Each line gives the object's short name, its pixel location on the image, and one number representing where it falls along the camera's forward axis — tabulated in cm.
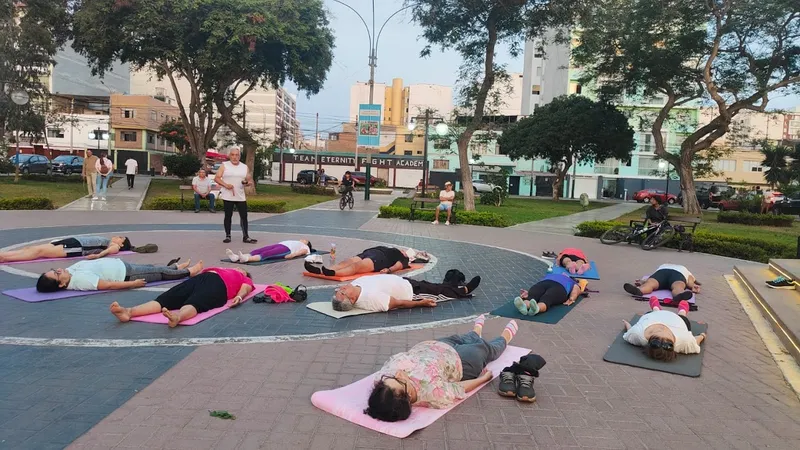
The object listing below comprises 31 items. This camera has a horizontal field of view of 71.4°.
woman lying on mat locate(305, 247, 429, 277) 795
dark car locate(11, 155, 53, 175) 3632
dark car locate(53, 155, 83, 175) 4028
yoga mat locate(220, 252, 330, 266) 912
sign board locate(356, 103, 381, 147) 2388
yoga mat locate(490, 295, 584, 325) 636
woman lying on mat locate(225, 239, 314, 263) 899
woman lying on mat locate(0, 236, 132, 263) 835
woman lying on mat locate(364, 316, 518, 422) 349
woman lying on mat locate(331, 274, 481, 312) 608
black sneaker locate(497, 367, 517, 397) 404
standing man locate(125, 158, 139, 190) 2620
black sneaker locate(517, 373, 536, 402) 396
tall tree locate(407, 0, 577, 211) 2097
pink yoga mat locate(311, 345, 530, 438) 346
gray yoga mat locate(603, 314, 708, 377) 479
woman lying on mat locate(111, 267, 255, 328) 540
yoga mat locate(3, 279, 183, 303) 621
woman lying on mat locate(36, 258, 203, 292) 641
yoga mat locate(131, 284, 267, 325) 547
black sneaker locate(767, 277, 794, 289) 783
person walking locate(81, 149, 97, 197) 2027
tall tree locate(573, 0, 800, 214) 2377
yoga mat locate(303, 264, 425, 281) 796
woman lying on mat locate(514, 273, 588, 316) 641
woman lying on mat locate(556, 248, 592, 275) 911
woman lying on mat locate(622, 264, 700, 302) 773
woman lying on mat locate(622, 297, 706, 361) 492
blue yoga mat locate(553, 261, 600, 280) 894
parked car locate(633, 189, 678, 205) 5012
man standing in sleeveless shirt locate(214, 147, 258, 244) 1078
